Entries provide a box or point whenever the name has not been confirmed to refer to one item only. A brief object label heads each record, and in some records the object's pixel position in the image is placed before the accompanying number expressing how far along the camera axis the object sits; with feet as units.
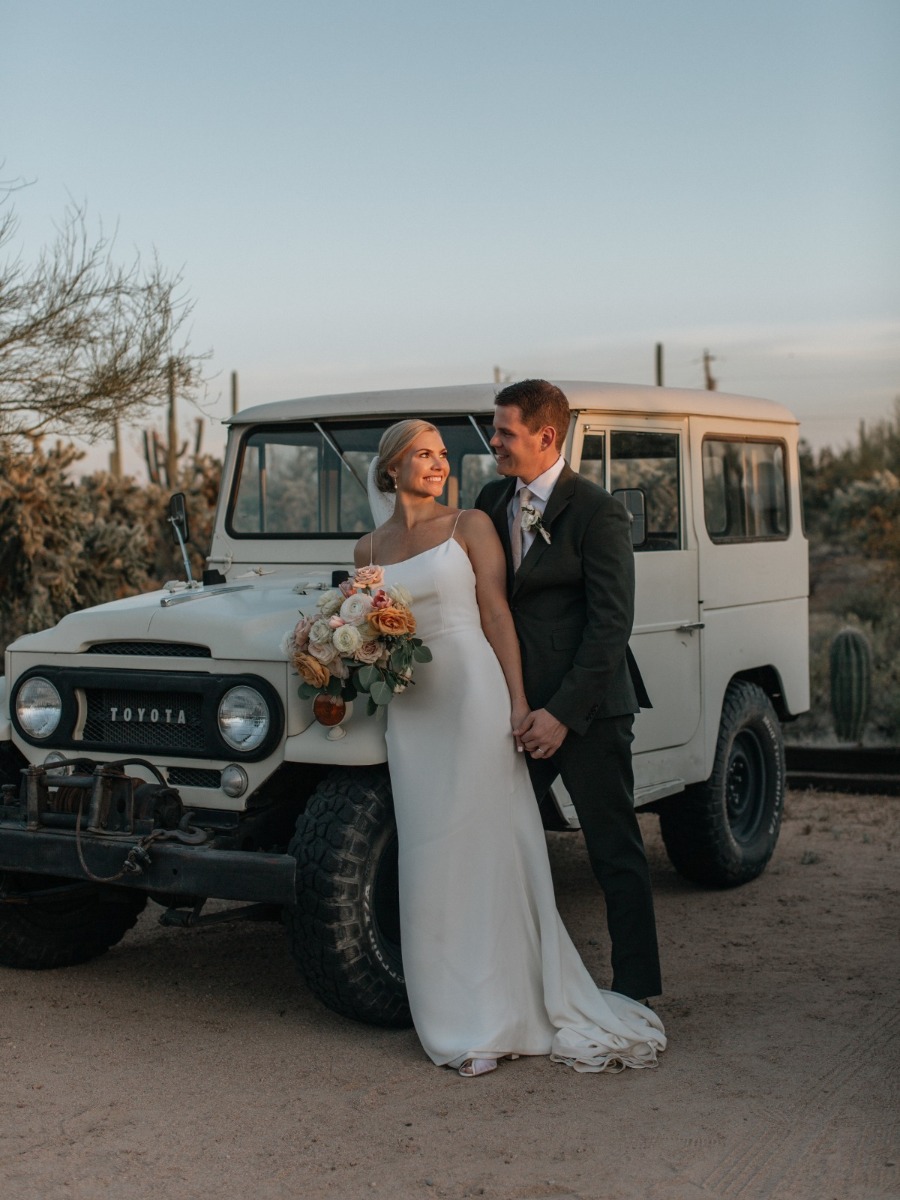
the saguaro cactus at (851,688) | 35.94
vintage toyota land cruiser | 14.48
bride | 14.24
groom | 14.46
